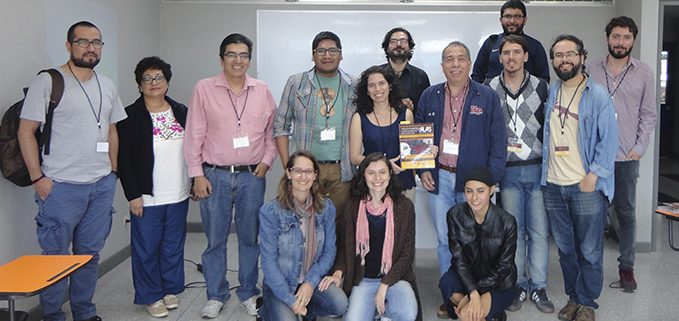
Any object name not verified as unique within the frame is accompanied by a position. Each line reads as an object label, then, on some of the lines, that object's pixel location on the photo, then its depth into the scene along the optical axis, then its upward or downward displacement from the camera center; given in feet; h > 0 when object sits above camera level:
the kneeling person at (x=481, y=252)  9.41 -2.06
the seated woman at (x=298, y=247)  8.90 -1.89
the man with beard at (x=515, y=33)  12.52 +2.66
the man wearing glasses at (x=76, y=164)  9.22 -0.37
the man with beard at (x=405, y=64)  12.25 +2.12
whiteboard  16.79 +3.98
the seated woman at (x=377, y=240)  9.32 -1.79
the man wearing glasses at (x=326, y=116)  10.63 +0.67
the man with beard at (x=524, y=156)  10.58 -0.18
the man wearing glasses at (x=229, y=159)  10.50 -0.27
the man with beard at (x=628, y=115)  12.18 +0.83
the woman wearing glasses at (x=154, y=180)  10.52 -0.74
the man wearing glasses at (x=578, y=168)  9.80 -0.41
